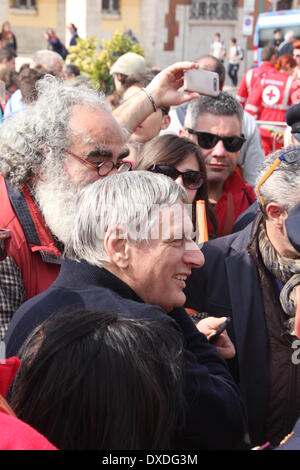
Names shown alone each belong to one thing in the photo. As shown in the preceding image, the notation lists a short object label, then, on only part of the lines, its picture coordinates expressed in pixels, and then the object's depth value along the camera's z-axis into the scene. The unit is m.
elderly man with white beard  2.49
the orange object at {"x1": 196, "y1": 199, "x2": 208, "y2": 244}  2.92
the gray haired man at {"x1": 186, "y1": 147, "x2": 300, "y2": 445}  2.43
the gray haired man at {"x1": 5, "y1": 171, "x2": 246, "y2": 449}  1.89
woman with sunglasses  3.29
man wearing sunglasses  3.79
